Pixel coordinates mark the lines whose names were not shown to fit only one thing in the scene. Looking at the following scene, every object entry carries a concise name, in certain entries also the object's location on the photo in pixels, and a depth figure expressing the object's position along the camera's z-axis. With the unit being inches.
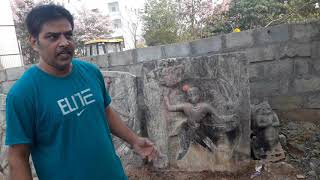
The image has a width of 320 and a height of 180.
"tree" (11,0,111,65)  331.6
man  38.0
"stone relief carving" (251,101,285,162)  85.1
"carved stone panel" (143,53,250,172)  81.1
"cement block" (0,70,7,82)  152.7
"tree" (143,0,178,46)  215.0
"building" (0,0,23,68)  240.5
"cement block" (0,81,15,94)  152.5
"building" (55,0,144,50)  296.6
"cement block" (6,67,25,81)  148.9
